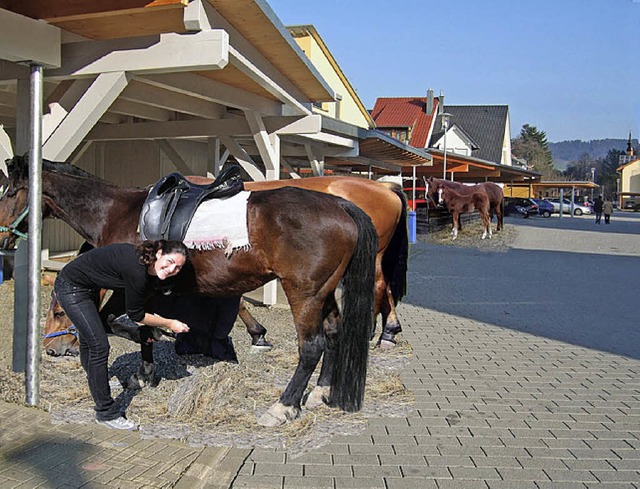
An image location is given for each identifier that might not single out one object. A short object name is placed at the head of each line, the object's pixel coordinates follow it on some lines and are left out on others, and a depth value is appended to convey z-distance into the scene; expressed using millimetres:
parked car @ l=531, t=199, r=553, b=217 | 42594
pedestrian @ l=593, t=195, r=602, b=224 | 35478
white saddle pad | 4243
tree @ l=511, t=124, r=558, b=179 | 105875
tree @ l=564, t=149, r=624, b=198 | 108688
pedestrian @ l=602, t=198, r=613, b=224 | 35750
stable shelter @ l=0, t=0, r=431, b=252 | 4738
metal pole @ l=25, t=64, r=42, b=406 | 4426
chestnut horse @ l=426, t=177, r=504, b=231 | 22312
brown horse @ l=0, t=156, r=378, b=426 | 4258
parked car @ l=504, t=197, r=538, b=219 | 40619
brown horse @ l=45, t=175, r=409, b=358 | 6340
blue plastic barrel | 18436
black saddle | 4297
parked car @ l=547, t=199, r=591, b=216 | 49938
